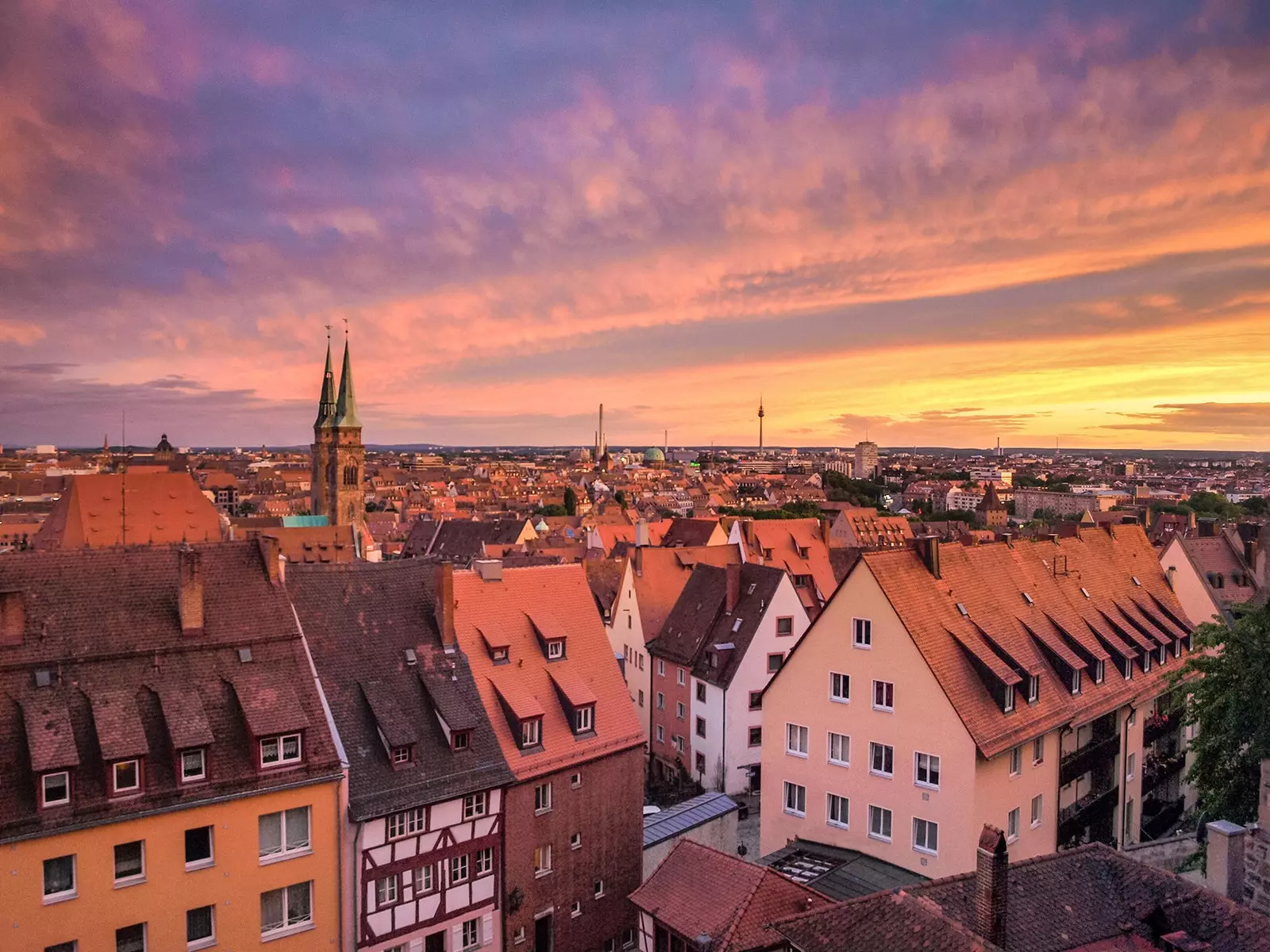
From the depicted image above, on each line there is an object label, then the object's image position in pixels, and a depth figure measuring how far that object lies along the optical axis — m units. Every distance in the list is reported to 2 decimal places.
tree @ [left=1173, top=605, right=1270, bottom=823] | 23.41
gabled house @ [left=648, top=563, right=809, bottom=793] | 40.69
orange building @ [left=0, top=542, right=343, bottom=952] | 19.77
